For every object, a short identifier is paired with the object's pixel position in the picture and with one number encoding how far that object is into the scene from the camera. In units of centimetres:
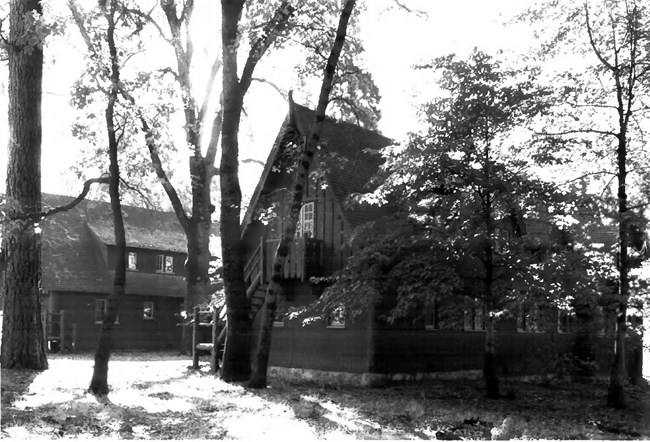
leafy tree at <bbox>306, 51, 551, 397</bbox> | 1677
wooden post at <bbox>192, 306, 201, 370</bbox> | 2539
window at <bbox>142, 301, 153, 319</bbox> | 4024
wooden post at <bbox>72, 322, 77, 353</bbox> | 3541
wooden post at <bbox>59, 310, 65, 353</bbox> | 3550
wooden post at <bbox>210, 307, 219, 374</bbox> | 2345
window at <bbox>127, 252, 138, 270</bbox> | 4150
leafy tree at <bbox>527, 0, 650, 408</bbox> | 1753
